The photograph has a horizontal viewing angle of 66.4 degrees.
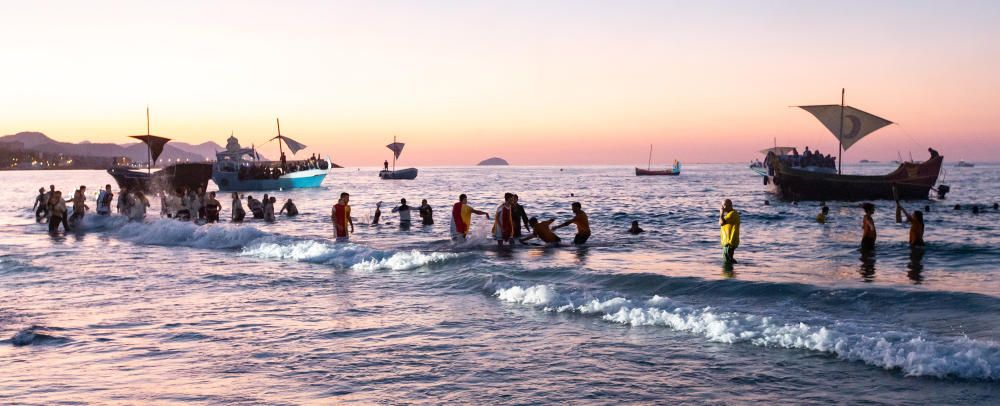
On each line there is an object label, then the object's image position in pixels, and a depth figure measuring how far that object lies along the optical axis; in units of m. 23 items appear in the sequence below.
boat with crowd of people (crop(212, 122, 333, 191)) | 73.75
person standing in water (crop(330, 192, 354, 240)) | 20.09
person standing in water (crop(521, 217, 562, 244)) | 21.73
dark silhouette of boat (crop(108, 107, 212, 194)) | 55.91
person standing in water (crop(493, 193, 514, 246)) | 20.55
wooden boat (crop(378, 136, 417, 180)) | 130.32
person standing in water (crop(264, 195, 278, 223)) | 32.56
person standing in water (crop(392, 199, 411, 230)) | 28.92
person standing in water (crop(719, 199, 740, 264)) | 15.84
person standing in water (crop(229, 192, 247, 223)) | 31.28
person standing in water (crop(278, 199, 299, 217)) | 36.50
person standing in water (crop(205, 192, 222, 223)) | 30.47
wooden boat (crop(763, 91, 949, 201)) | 50.34
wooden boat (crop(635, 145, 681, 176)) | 158.79
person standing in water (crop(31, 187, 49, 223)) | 32.78
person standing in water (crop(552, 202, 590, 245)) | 21.99
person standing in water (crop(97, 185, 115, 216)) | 31.13
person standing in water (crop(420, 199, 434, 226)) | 30.73
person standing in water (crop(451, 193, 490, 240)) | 20.52
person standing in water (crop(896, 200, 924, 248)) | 19.70
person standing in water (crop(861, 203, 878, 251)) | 19.95
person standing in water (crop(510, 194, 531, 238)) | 20.86
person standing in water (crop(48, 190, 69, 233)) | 27.14
